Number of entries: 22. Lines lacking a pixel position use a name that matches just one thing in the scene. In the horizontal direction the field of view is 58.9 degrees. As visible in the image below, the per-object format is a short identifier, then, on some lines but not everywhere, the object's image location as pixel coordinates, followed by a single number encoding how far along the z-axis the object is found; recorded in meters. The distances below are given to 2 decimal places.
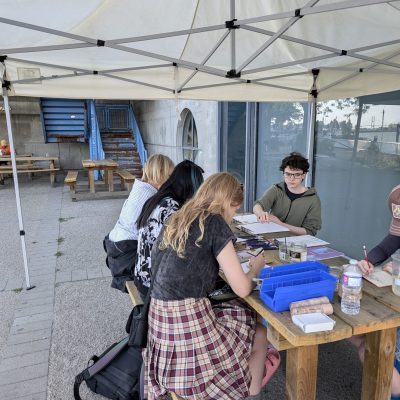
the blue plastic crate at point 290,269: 1.69
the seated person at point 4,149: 10.47
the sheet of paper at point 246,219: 3.03
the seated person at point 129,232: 2.48
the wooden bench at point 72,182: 8.02
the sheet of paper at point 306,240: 2.41
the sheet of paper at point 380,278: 1.76
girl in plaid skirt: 1.58
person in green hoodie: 2.89
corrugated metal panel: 11.14
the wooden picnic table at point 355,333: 1.37
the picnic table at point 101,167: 8.03
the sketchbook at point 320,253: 2.14
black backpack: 2.04
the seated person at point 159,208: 2.06
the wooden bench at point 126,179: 8.30
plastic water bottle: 1.48
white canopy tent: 2.28
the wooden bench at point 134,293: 2.17
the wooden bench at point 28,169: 9.88
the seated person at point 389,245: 1.97
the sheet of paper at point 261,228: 2.71
